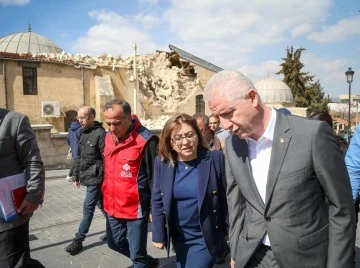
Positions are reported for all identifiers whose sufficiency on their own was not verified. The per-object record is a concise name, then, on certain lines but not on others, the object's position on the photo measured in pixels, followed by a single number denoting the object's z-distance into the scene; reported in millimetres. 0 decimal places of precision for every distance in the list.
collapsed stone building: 22719
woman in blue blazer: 2805
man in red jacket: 3504
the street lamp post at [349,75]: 17547
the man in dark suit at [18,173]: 2672
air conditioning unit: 23344
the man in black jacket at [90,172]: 4594
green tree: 45719
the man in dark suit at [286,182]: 1835
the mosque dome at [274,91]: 35219
